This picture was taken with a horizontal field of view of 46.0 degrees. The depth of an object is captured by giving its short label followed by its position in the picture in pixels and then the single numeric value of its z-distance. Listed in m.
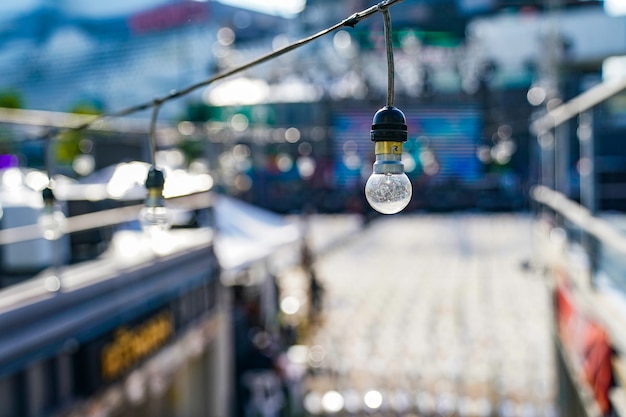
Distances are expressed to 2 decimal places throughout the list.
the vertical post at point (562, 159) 5.59
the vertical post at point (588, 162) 3.70
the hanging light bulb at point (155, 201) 2.62
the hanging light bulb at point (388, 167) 1.73
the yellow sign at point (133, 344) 4.86
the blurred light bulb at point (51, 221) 3.65
